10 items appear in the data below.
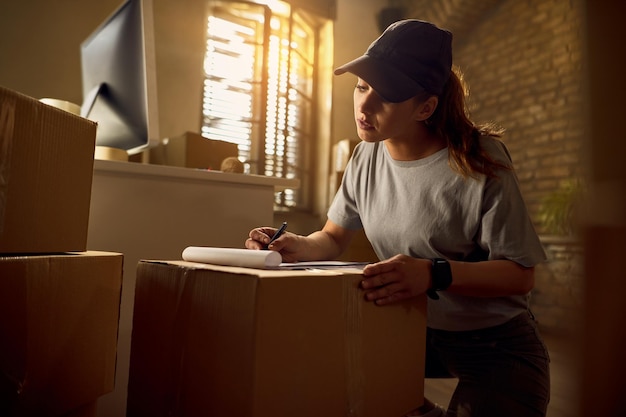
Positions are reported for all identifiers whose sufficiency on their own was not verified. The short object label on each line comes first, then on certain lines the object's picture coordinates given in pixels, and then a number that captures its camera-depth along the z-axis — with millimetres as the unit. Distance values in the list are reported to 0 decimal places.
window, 2906
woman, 878
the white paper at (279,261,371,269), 685
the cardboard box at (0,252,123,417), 629
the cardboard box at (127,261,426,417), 526
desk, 1064
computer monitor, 1259
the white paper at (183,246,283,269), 620
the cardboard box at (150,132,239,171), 1520
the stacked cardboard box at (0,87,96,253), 624
